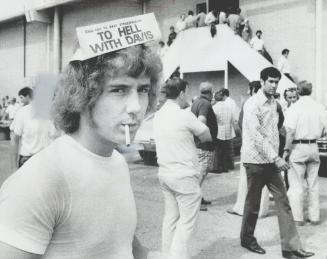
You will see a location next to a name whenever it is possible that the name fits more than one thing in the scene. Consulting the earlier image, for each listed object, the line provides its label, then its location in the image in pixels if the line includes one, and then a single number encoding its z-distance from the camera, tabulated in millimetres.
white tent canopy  15737
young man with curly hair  1141
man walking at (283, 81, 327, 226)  5969
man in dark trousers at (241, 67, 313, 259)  4707
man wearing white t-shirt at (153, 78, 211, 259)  4270
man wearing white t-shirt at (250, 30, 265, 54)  16156
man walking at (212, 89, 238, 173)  10031
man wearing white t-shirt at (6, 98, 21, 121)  19689
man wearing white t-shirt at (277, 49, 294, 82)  15535
